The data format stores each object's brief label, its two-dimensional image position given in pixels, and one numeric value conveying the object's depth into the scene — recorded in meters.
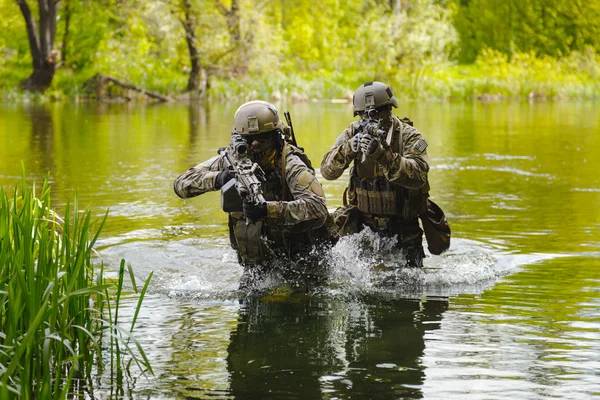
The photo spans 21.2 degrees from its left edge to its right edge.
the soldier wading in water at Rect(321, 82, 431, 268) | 12.30
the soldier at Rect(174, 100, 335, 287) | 11.09
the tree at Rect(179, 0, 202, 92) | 60.72
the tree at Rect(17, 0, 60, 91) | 59.26
